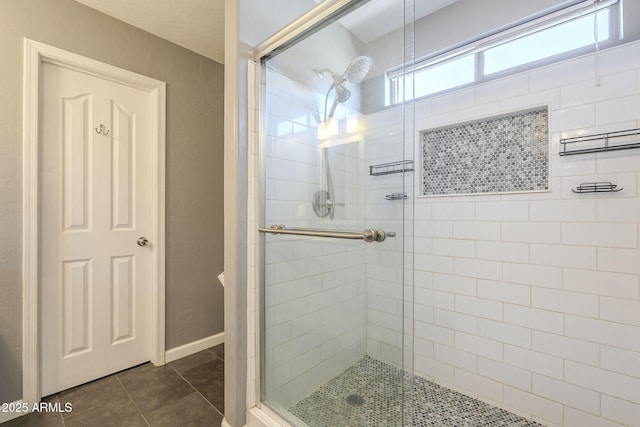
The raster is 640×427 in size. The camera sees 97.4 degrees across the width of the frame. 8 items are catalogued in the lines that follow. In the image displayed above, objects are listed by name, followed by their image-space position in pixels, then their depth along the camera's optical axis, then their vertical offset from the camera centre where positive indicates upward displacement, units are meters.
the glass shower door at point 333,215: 1.23 -0.01
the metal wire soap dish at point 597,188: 1.30 +0.12
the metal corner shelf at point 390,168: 1.19 +0.20
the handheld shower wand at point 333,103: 1.37 +0.57
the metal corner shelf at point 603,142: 1.26 +0.35
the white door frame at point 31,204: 1.52 +0.04
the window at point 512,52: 1.34 +0.92
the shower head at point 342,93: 1.41 +0.60
